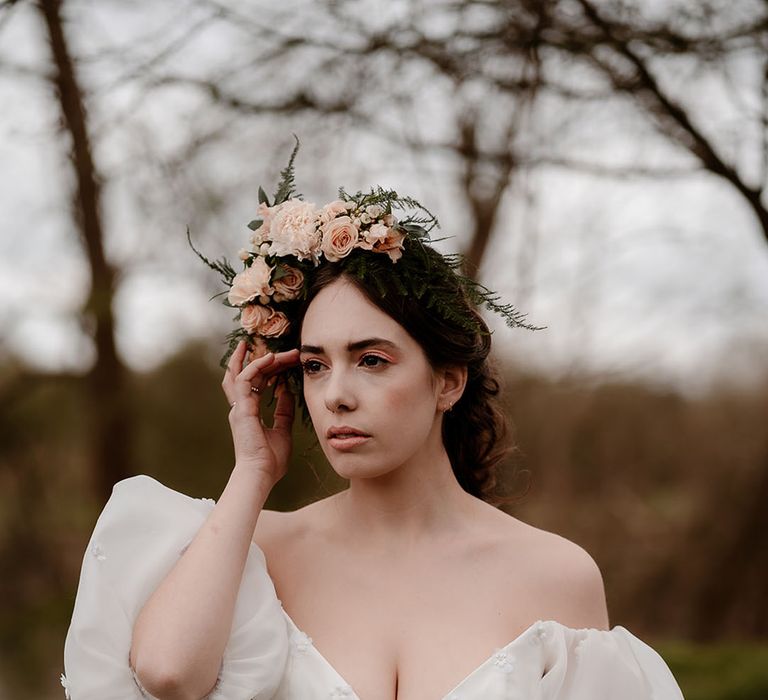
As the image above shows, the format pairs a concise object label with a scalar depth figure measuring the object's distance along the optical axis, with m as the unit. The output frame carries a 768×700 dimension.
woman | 2.47
